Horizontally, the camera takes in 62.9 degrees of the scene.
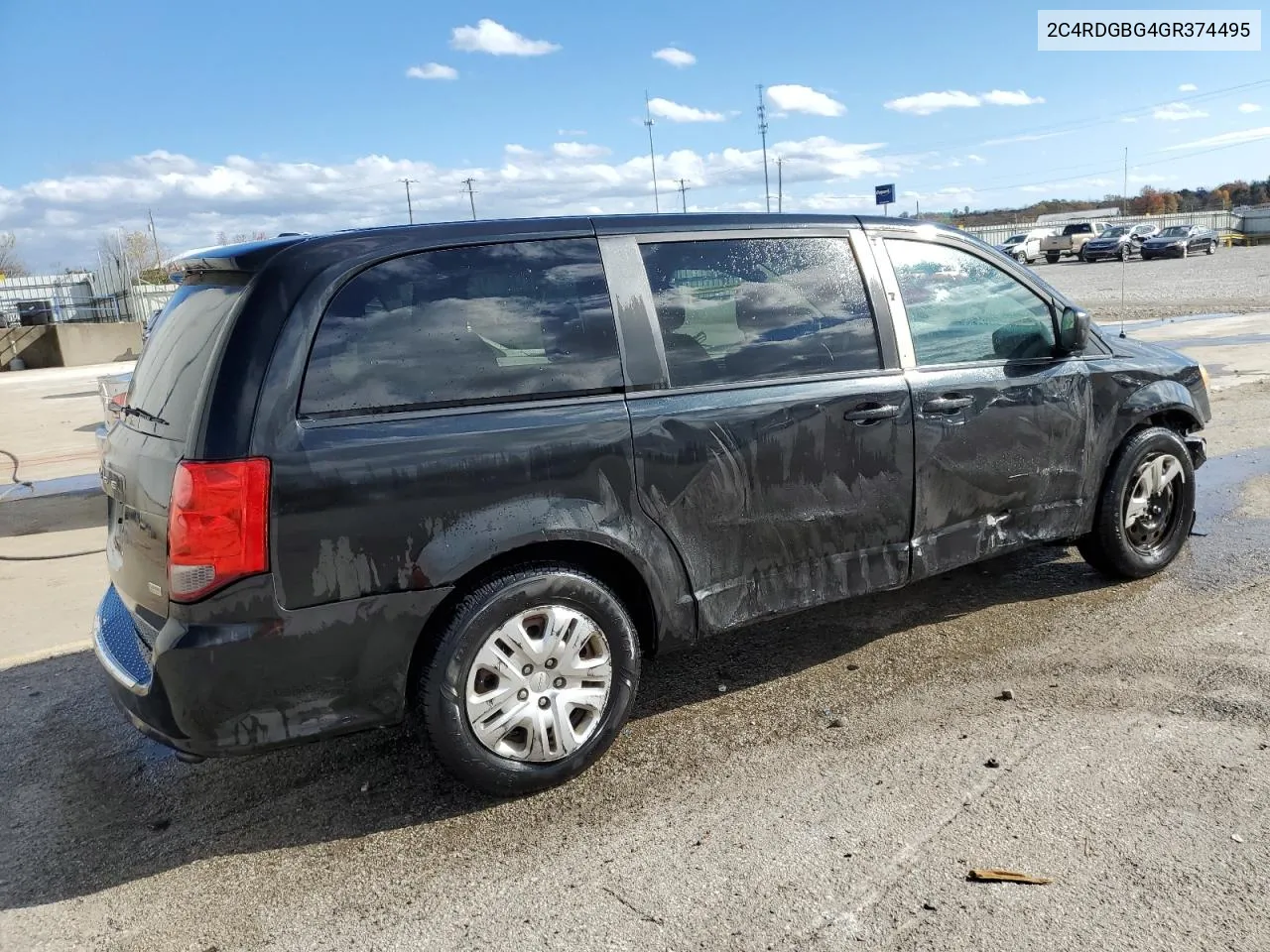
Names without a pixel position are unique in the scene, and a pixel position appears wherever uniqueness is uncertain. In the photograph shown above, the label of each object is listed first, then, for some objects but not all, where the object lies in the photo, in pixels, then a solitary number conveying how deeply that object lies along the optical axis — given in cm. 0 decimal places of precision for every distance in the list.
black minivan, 300
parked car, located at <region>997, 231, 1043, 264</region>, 5028
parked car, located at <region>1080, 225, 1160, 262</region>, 4941
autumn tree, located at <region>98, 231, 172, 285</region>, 7388
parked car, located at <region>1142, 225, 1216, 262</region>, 4834
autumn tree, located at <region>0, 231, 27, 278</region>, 7568
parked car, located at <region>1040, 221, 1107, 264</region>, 5309
